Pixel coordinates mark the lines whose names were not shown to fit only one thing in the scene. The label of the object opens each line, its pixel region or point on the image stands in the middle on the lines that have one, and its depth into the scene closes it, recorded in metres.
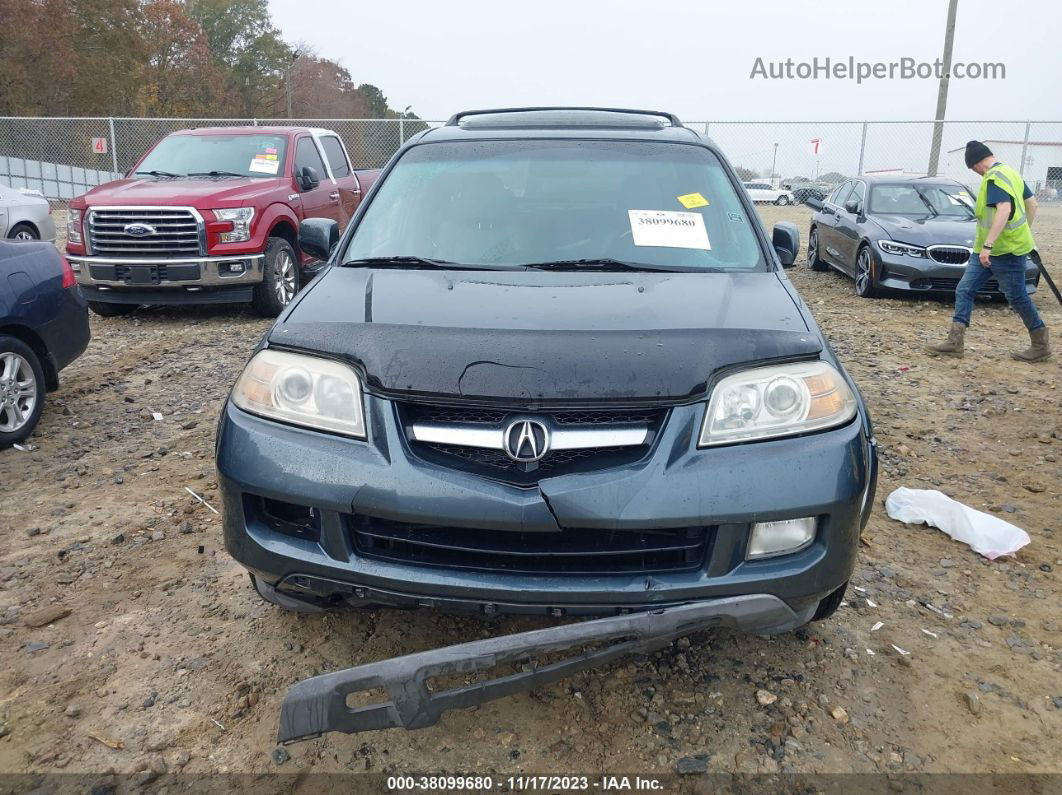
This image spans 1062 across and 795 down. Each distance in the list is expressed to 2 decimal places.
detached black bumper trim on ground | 1.82
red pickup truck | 7.36
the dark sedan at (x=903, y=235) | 9.02
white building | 17.75
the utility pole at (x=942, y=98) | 17.80
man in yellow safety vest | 6.43
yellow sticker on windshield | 3.28
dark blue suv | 2.03
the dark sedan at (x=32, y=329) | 4.54
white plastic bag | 3.41
